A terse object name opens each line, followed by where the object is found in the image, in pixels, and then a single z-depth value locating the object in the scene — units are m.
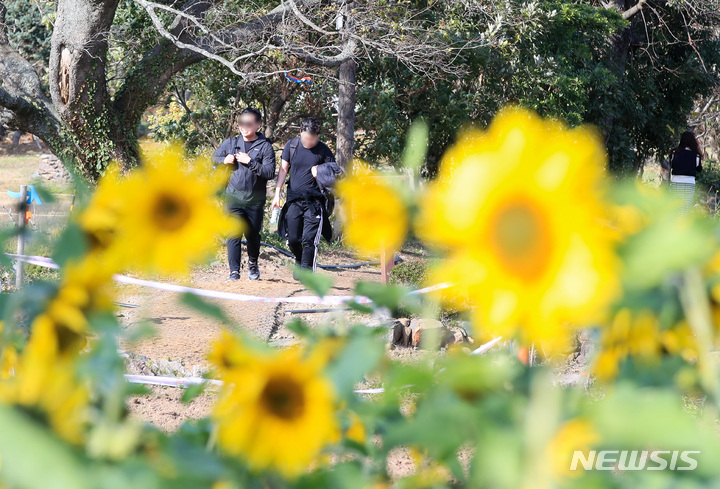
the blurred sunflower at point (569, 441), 3.54
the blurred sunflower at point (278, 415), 3.82
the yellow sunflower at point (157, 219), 4.36
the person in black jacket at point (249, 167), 26.03
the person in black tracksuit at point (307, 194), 26.20
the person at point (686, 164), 28.83
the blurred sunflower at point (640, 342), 4.58
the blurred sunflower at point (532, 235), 3.57
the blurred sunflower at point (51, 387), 3.78
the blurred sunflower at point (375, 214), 4.47
